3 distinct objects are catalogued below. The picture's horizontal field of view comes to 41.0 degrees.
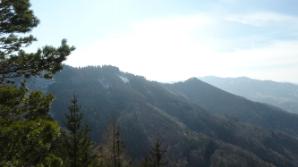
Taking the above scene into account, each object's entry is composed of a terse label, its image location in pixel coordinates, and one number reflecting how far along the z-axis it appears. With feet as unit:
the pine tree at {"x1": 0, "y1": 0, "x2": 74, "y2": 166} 45.42
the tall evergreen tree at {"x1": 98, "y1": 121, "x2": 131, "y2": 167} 180.20
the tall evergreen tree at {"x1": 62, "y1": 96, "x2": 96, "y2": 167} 115.65
